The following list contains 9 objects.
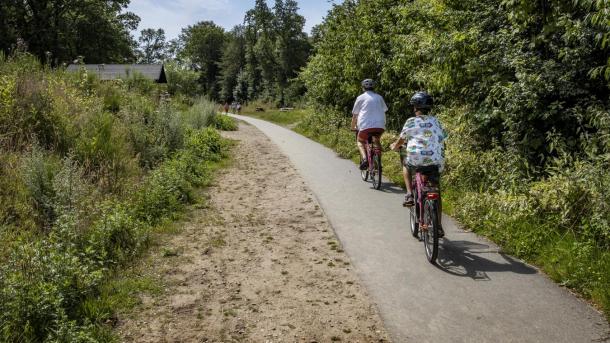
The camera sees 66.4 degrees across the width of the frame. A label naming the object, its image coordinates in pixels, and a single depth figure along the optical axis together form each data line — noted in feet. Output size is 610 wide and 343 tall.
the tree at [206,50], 333.21
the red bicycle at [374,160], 30.48
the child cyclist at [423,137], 18.28
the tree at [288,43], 214.28
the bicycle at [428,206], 17.51
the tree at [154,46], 399.54
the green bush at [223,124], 75.15
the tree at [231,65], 280.10
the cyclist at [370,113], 30.55
